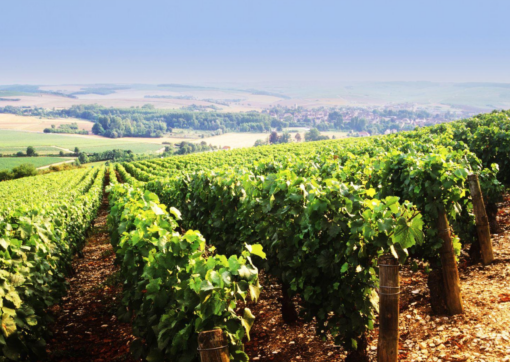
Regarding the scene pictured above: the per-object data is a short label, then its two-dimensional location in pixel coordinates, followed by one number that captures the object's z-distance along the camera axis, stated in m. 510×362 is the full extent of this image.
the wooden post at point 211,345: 2.77
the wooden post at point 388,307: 3.78
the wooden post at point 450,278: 5.16
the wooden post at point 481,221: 6.66
